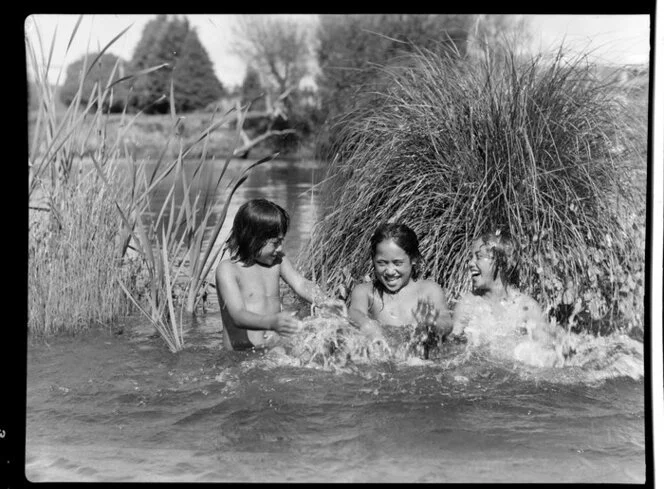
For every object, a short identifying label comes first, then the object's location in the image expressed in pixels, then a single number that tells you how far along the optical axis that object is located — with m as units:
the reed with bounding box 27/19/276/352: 5.05
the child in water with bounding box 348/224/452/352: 4.67
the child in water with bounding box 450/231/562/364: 4.76
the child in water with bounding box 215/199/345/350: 4.74
